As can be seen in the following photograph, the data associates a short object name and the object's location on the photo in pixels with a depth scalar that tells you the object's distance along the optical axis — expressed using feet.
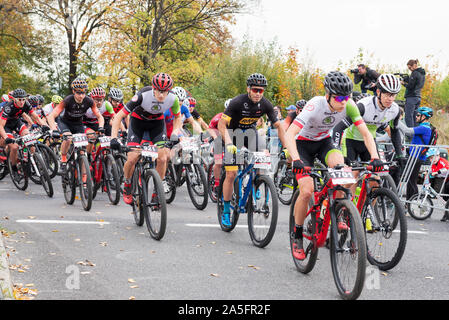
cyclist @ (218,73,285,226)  22.54
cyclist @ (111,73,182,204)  24.72
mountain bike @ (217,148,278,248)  20.91
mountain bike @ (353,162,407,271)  18.02
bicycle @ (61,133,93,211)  28.04
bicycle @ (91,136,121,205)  29.81
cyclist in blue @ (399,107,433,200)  32.01
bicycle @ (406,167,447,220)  31.37
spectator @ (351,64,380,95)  43.11
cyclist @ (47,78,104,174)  32.12
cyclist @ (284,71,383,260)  17.49
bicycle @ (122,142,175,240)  21.68
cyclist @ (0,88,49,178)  36.06
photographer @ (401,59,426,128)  44.57
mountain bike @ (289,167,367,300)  14.37
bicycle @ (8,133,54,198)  33.35
